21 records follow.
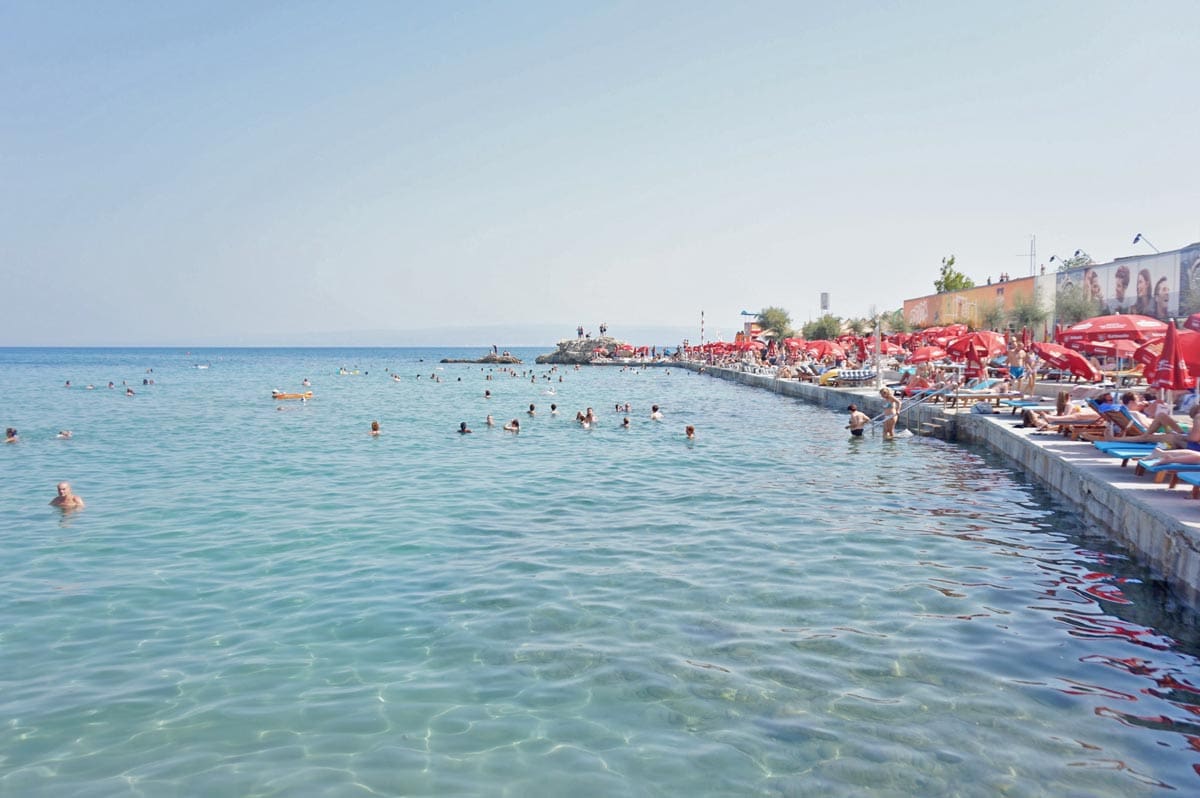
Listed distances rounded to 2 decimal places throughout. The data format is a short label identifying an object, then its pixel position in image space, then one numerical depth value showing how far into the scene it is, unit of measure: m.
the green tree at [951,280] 66.75
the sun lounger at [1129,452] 11.27
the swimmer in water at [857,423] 20.67
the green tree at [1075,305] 34.28
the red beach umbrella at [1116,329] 16.59
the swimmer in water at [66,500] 12.92
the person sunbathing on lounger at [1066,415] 15.09
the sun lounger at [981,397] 21.58
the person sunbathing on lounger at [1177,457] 9.17
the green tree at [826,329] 66.38
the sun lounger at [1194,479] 8.60
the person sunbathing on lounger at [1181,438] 10.41
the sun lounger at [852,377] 32.94
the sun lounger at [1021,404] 19.88
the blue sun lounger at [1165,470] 9.14
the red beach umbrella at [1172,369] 11.51
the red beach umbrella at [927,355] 25.45
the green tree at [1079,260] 55.28
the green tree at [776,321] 78.57
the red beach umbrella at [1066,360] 18.08
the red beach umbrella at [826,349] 35.28
